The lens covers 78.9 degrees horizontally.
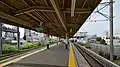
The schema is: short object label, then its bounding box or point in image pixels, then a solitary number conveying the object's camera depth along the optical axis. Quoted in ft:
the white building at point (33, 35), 81.96
